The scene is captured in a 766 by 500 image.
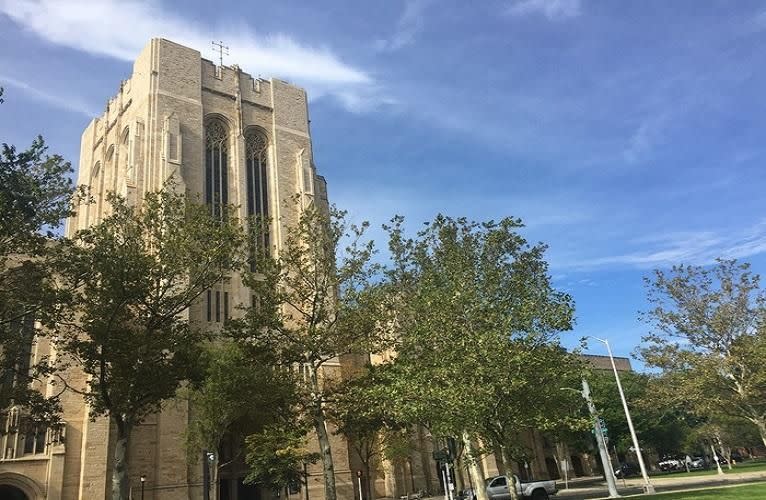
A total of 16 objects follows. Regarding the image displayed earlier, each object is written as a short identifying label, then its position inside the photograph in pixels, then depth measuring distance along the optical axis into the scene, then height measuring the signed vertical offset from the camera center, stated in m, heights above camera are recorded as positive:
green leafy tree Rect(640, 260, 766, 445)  28.38 +3.92
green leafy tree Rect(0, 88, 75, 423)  15.87 +7.49
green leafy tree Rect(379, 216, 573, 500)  16.39 +3.99
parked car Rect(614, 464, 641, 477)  47.10 -2.52
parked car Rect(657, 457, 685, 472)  57.25 -2.85
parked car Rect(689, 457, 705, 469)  55.33 -2.99
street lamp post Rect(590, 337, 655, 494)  25.97 -1.87
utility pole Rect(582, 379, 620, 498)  23.64 -0.44
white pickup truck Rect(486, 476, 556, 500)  27.48 -1.68
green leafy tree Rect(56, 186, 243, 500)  17.34 +6.32
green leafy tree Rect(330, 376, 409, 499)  21.36 +2.33
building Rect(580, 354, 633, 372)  66.69 +9.56
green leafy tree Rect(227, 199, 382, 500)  21.41 +6.35
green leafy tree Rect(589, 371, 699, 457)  49.88 +1.68
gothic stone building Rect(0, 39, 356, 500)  30.69 +24.14
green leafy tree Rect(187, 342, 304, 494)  22.47 +3.73
